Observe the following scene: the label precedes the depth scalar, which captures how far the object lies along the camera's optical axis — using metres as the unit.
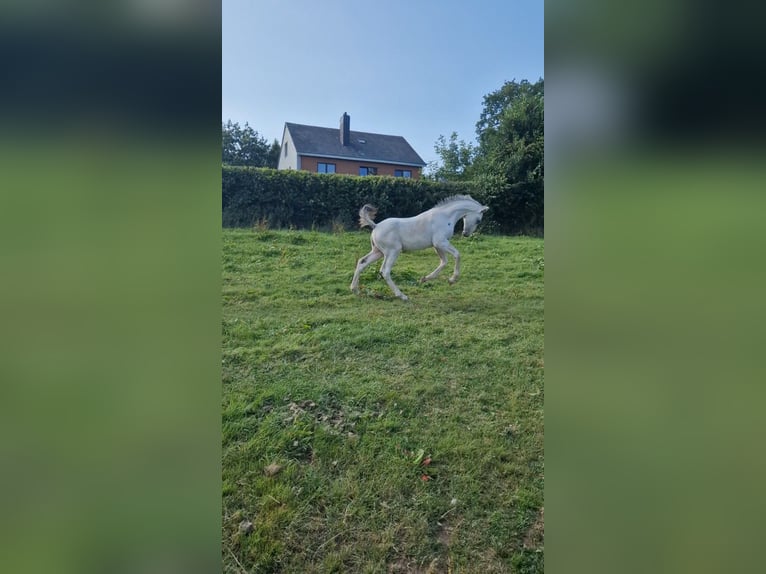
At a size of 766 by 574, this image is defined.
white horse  4.74
